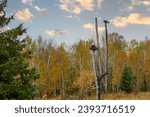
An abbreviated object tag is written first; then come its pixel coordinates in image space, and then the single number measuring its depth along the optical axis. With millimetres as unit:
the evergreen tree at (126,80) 45978
